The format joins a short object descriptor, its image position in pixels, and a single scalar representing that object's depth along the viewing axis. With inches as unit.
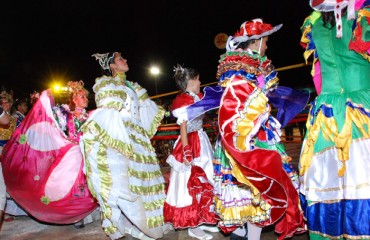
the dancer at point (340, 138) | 77.5
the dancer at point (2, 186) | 129.0
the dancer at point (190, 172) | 125.1
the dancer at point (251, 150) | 88.4
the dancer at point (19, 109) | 233.3
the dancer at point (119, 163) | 131.9
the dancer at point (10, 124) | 216.2
